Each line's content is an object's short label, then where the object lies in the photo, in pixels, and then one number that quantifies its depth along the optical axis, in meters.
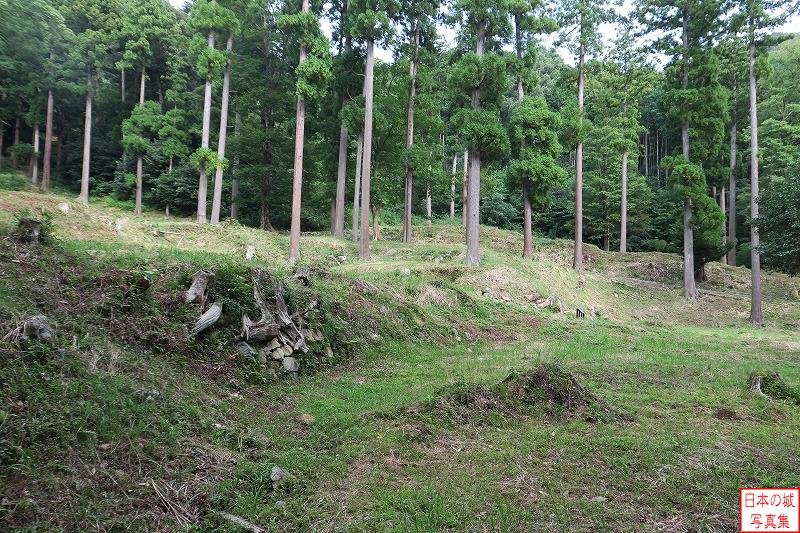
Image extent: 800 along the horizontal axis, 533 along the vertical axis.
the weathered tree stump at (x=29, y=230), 6.15
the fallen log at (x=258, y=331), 6.14
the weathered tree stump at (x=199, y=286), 5.95
